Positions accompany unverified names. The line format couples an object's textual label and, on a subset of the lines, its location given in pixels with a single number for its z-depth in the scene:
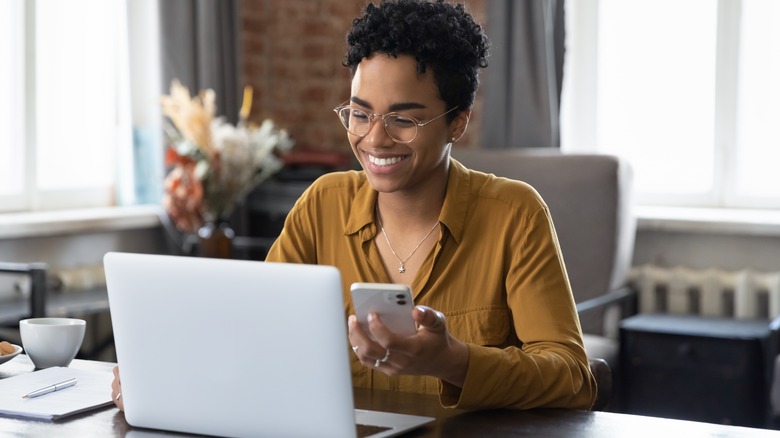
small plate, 1.90
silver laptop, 1.36
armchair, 3.77
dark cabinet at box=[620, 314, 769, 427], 3.54
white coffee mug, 1.92
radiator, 3.97
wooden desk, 1.52
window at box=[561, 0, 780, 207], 4.16
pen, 1.72
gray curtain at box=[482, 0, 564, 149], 4.23
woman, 1.90
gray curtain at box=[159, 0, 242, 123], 4.45
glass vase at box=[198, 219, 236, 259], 4.09
